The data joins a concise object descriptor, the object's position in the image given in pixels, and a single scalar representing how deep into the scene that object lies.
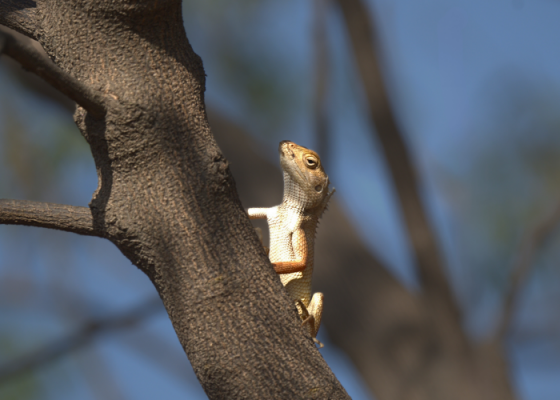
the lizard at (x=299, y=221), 6.06
